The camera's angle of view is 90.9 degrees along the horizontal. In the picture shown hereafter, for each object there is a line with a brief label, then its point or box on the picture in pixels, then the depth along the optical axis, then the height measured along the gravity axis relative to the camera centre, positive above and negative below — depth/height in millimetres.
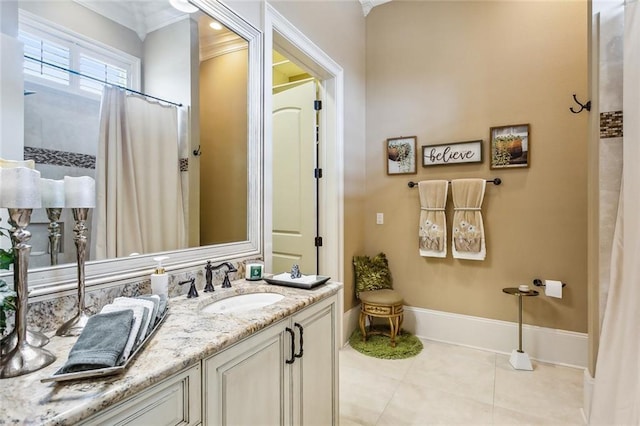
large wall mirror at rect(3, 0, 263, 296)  1030 +336
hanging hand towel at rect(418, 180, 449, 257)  2814 -79
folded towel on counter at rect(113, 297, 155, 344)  869 -299
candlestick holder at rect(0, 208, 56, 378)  737 -250
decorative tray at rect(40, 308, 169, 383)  668 -358
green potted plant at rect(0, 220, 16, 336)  772 -215
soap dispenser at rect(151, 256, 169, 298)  1224 -288
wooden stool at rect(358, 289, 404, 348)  2701 -858
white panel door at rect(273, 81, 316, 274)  2891 +280
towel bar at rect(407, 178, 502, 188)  2669 +244
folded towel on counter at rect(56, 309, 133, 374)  690 -317
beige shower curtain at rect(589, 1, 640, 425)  1422 -405
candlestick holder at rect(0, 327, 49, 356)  765 -337
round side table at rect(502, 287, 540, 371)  2430 -1129
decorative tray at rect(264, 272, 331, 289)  1520 -358
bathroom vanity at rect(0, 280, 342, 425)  652 -447
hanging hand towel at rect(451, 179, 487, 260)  2682 -84
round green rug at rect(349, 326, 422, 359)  2644 -1205
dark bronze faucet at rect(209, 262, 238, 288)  1517 -302
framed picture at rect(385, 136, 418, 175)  3016 +526
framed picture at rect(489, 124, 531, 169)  2582 +531
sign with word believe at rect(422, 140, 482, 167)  2754 +508
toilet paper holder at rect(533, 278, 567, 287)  2531 -591
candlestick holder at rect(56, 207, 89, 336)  949 -197
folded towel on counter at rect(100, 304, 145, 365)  753 -310
